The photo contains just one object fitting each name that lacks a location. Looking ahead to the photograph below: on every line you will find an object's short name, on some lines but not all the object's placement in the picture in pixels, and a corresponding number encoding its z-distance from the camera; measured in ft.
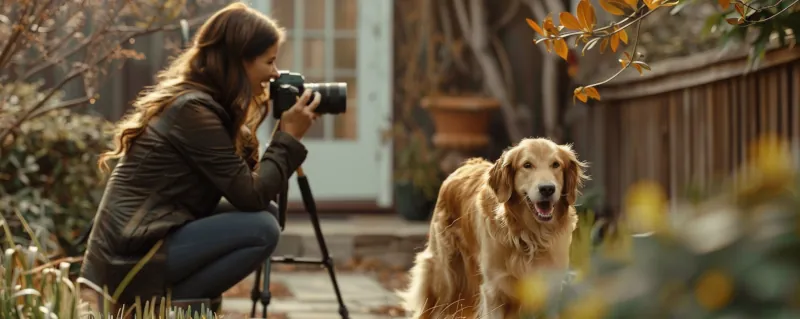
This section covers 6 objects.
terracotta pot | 28.45
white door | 29.27
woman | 12.88
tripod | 14.43
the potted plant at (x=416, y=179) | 27.94
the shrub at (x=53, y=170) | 20.25
